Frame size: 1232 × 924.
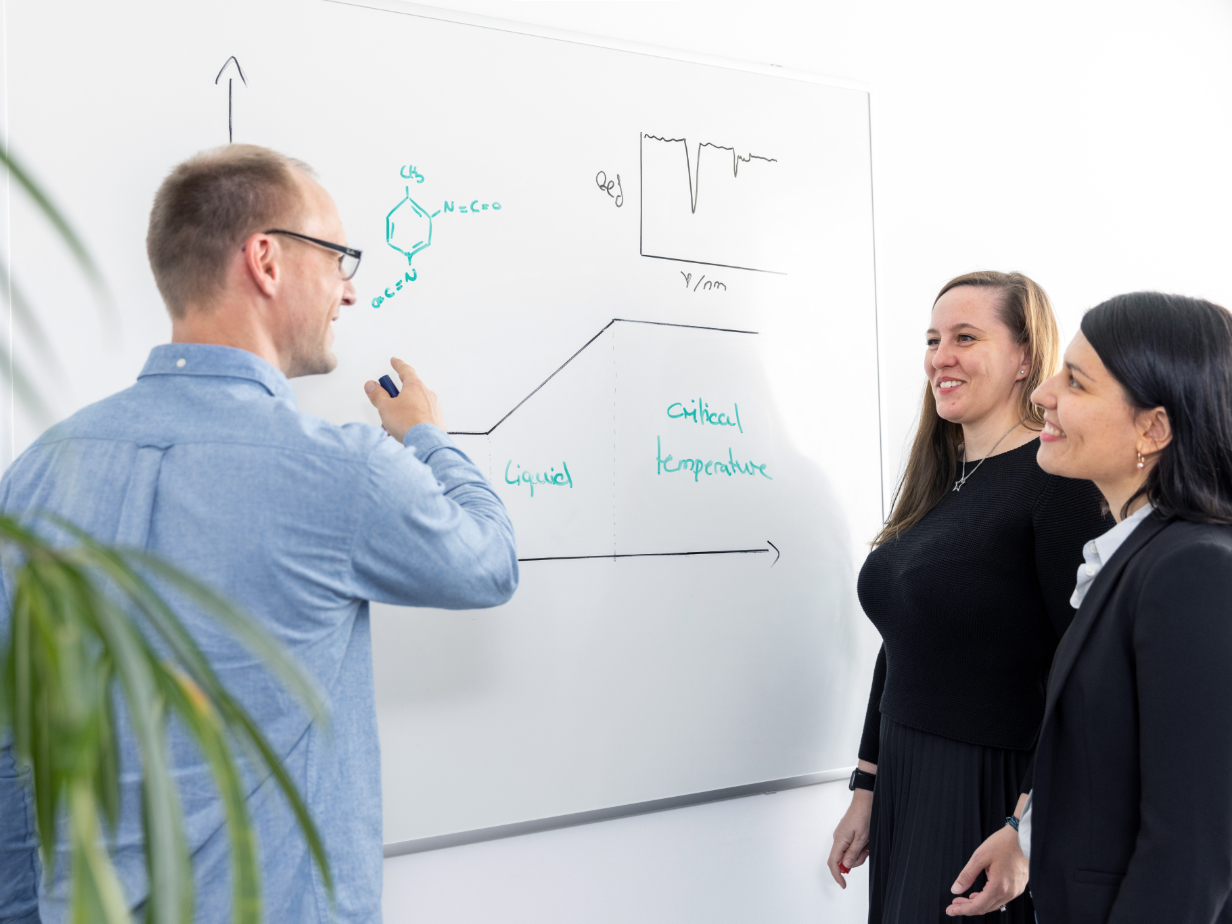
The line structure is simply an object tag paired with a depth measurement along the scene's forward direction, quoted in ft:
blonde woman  3.91
